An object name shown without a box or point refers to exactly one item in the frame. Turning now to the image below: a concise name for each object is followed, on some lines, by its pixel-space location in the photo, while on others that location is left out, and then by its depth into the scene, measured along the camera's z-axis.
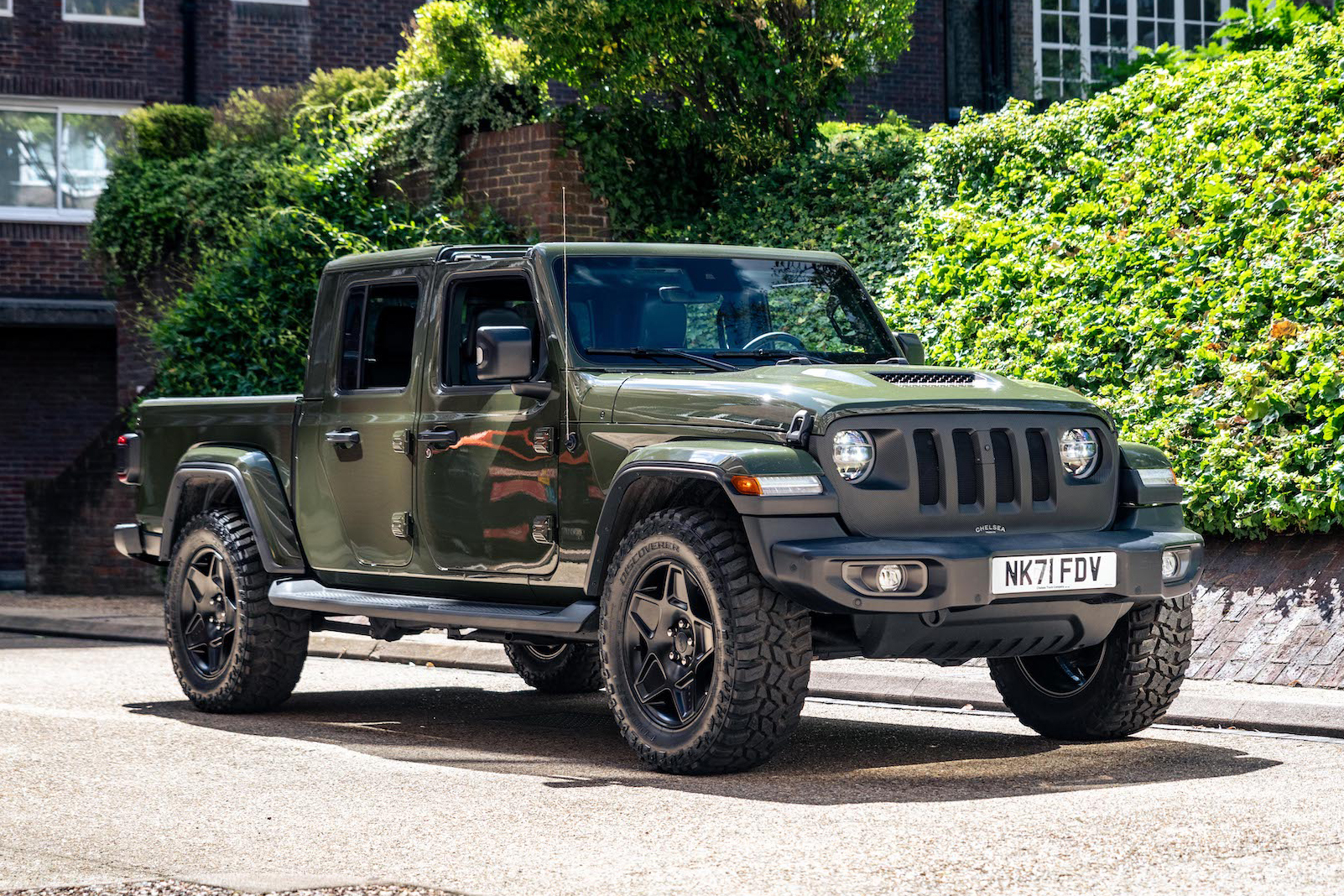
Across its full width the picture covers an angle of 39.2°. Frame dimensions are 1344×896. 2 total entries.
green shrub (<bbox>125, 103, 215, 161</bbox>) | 20.41
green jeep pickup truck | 6.91
